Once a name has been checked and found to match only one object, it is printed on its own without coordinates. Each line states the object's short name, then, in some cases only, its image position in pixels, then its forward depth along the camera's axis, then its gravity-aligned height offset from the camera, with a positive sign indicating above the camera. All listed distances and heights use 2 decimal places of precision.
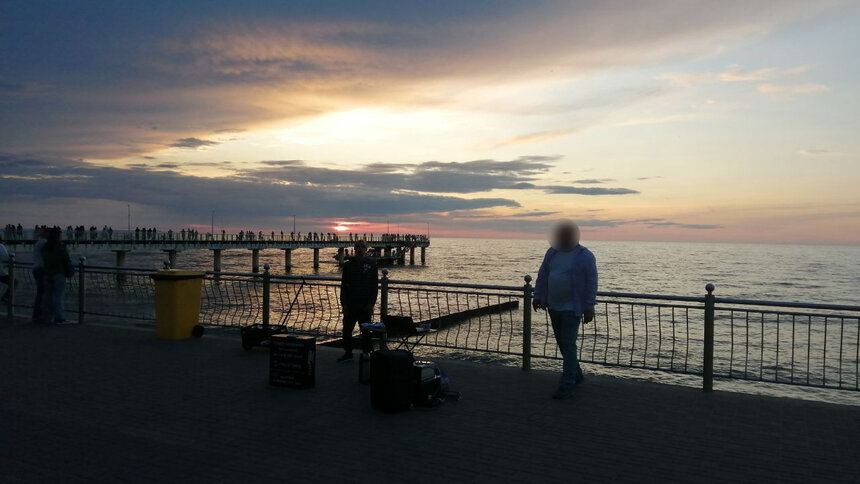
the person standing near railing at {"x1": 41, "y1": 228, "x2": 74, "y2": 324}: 13.66 -1.14
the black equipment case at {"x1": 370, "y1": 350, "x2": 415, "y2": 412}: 6.99 -1.75
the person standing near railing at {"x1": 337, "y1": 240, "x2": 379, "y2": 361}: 9.48 -0.93
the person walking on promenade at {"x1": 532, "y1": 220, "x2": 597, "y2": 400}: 7.46 -0.70
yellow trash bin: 11.62 -1.51
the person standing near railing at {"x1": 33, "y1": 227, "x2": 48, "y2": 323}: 13.93 -1.24
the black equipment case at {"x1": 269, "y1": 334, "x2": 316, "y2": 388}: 8.04 -1.79
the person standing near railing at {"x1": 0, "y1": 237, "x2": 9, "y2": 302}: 15.34 -1.03
